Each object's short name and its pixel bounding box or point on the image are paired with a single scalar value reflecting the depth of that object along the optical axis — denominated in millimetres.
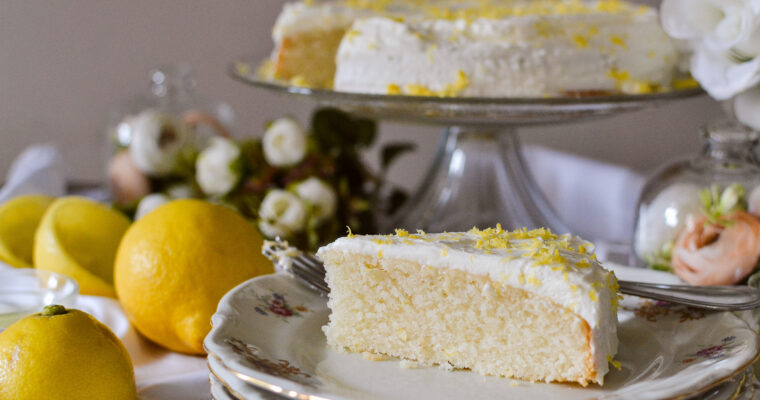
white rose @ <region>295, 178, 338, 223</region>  1283
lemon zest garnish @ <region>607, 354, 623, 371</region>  652
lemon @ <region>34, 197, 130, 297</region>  966
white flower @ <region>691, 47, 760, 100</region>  992
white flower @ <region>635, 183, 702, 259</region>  949
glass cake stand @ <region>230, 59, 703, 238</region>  1096
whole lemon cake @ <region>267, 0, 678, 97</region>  1068
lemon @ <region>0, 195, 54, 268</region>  1059
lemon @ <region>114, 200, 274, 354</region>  794
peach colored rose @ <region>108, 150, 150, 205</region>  1513
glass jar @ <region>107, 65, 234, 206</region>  1474
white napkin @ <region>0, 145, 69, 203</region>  1433
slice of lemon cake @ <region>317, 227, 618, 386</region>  636
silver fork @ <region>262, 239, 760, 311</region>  730
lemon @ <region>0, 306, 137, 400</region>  637
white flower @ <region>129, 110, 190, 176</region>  1462
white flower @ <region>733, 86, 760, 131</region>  1026
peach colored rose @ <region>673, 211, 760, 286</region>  847
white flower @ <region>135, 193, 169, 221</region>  1271
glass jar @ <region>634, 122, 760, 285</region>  855
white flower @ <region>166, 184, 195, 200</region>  1456
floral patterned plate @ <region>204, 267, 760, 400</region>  582
